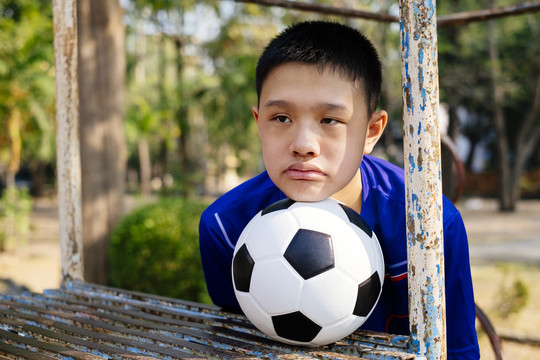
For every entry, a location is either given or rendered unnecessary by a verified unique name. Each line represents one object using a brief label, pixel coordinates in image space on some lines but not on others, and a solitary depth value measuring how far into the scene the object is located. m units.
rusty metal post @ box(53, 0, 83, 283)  2.15
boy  1.53
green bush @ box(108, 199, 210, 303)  5.07
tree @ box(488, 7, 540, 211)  16.53
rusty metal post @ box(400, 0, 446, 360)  1.29
